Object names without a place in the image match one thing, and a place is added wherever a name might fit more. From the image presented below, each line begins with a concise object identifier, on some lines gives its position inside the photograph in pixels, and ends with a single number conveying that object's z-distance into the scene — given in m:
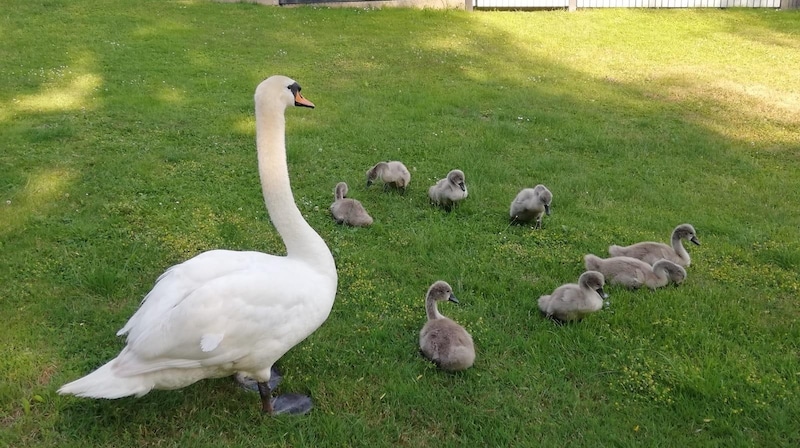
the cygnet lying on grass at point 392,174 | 6.95
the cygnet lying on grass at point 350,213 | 6.29
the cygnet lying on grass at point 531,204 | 6.12
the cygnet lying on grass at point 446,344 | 4.29
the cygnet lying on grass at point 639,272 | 5.30
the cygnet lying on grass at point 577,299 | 4.73
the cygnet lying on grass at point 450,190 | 6.51
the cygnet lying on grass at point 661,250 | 5.66
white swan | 3.47
